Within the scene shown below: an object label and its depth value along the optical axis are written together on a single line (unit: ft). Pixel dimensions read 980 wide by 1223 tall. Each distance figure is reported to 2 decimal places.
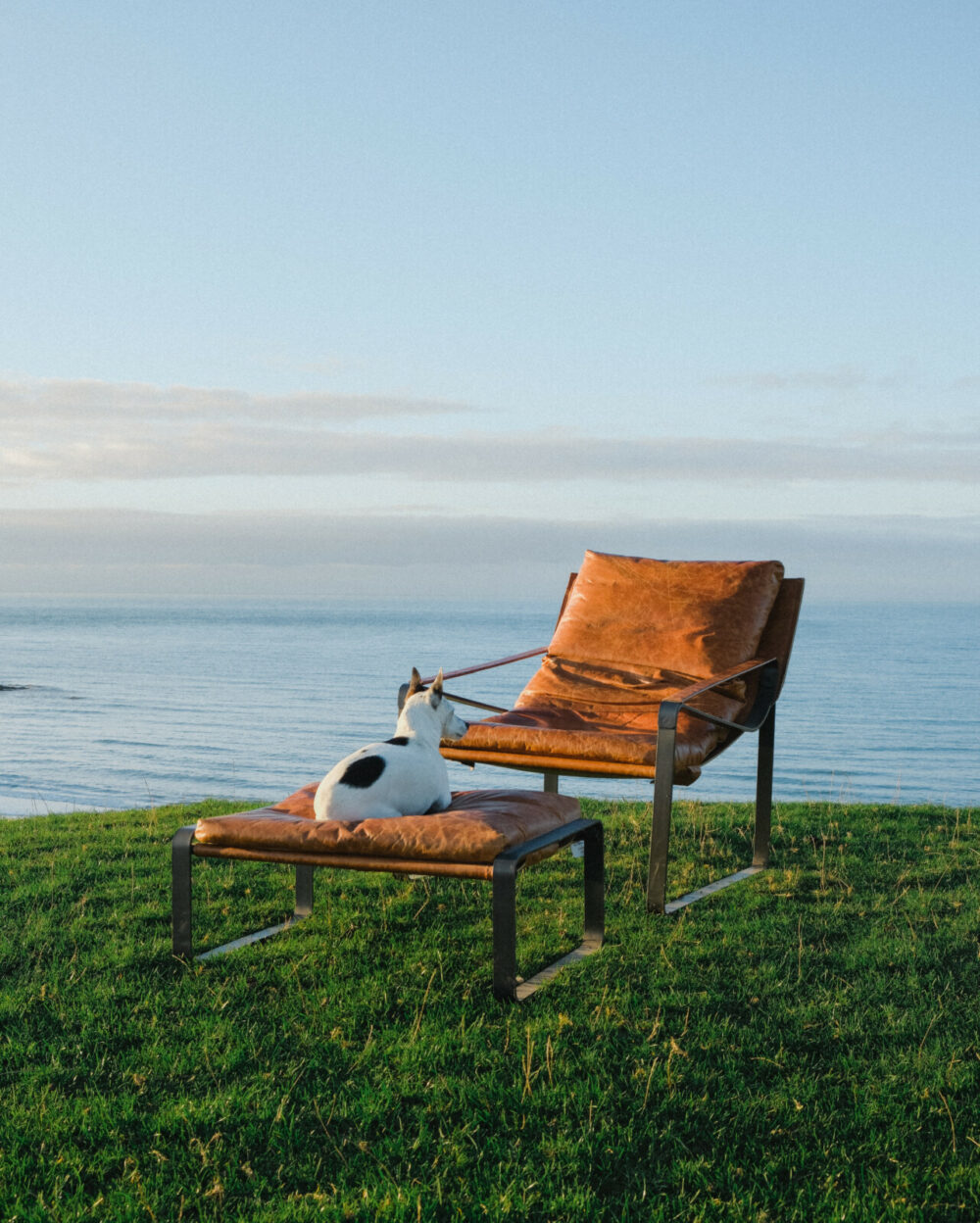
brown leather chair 14.62
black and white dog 11.12
